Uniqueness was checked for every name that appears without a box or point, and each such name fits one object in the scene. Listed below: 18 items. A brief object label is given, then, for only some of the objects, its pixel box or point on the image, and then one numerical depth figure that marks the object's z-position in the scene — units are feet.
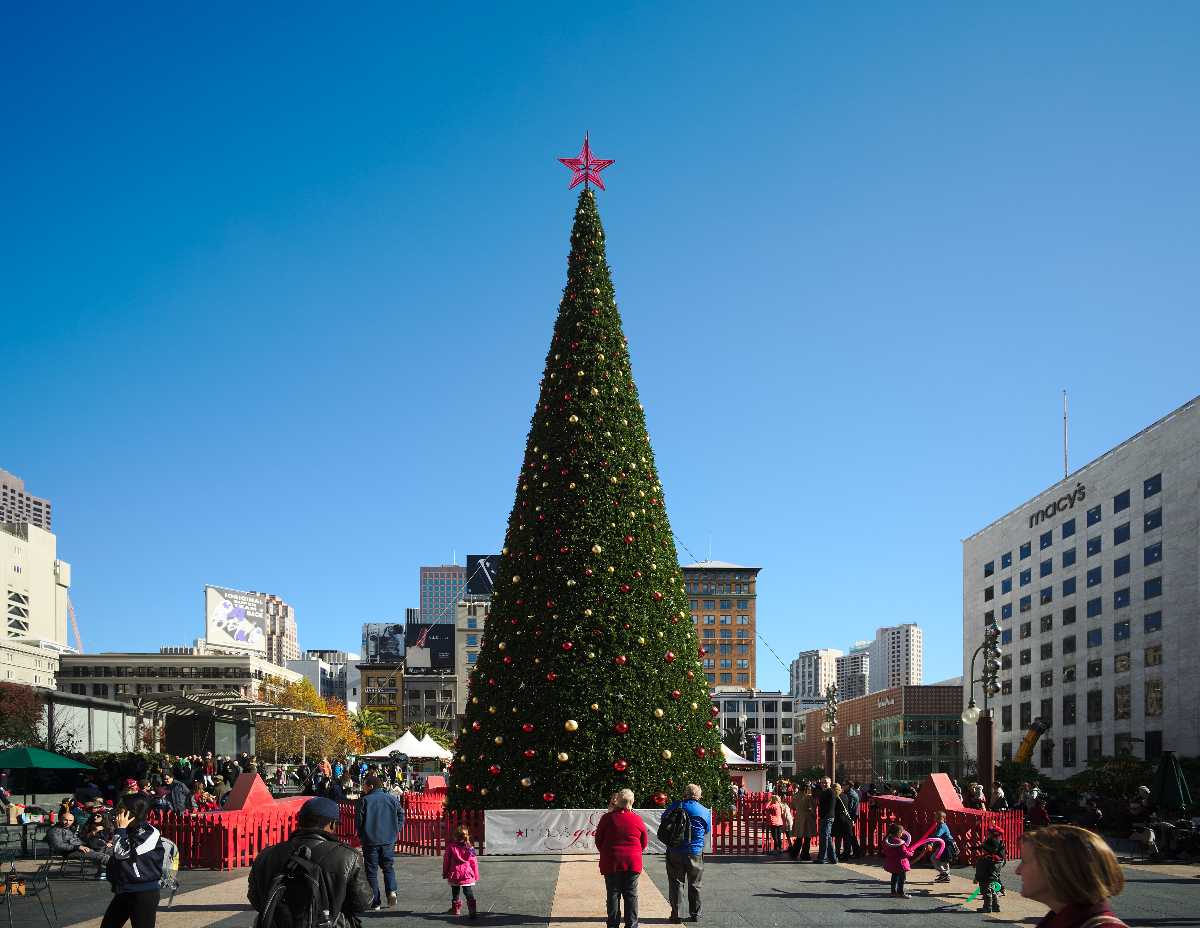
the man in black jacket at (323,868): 22.67
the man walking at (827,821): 73.36
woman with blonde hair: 13.92
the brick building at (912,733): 440.86
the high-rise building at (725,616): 589.73
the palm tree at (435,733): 350.43
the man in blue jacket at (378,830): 50.57
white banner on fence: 70.33
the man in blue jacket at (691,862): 46.93
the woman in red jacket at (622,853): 42.09
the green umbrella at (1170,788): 91.45
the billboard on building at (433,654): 561.43
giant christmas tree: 73.82
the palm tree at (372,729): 389.60
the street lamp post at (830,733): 154.71
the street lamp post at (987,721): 90.38
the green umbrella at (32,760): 76.74
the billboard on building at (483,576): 428.56
